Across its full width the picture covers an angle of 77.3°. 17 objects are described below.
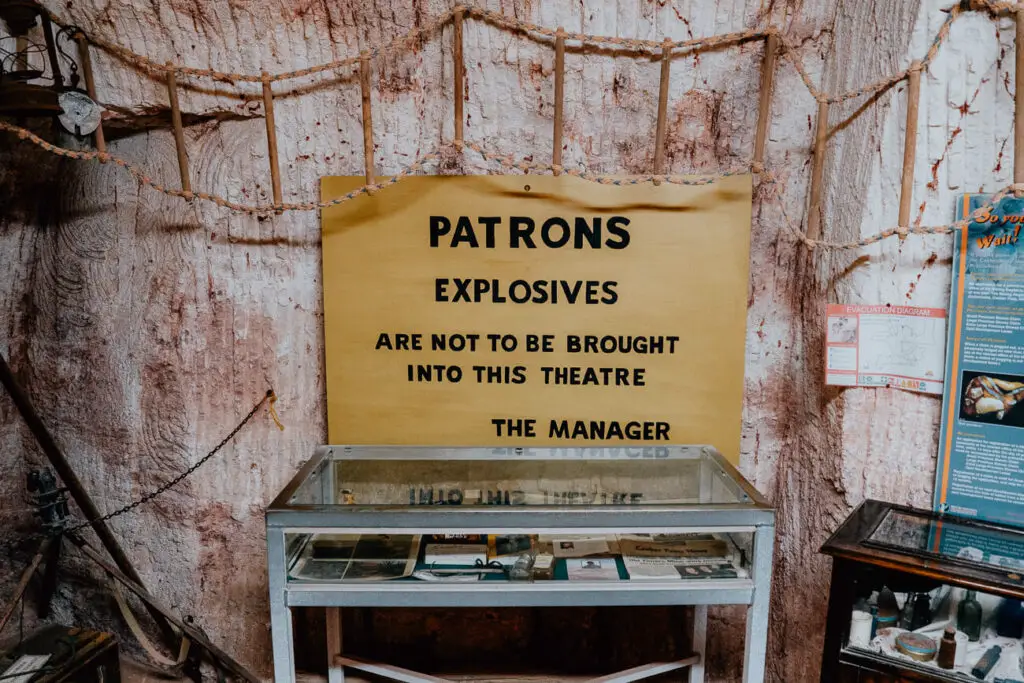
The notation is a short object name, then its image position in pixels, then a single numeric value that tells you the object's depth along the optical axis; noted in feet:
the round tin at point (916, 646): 5.62
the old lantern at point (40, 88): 6.70
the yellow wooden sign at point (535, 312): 7.76
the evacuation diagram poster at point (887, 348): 6.56
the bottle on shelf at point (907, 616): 5.81
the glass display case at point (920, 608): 5.46
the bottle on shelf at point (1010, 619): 5.57
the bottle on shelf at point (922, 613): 5.81
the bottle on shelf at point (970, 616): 5.69
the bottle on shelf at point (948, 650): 5.54
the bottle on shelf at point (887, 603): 5.76
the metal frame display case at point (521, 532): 5.87
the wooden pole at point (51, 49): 7.03
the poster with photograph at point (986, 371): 6.13
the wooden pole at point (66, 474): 7.50
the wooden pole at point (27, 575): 6.89
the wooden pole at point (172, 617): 7.66
